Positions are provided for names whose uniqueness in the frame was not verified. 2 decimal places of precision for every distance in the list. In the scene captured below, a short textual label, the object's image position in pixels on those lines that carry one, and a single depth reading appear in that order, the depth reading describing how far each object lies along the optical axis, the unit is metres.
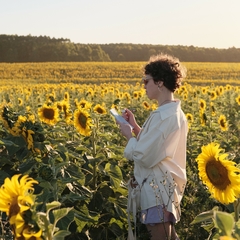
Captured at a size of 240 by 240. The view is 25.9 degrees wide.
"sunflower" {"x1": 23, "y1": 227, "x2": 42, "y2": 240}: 1.38
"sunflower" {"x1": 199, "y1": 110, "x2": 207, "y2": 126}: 6.00
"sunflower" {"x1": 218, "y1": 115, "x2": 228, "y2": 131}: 5.98
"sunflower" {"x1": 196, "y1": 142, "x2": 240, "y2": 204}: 2.03
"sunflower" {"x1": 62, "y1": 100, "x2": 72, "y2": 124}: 4.62
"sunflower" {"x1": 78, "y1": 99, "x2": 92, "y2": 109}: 4.26
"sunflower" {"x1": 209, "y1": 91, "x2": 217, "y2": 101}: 9.52
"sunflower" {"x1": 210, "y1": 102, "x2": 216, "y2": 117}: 6.86
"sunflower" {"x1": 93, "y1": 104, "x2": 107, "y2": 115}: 4.61
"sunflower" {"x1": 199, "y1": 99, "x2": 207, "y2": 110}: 7.37
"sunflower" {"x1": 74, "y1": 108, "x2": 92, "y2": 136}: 3.93
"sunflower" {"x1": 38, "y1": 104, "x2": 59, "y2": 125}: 4.21
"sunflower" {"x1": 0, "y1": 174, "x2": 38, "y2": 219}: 1.38
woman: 2.89
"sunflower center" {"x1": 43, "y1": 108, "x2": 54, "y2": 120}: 4.22
